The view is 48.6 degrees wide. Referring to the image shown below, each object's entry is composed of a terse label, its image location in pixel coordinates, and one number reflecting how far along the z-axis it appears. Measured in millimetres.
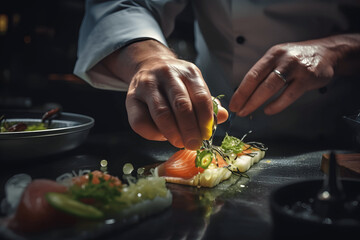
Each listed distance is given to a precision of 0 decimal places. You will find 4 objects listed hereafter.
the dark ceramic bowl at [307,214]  209
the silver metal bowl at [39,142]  407
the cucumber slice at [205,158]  412
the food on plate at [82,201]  274
